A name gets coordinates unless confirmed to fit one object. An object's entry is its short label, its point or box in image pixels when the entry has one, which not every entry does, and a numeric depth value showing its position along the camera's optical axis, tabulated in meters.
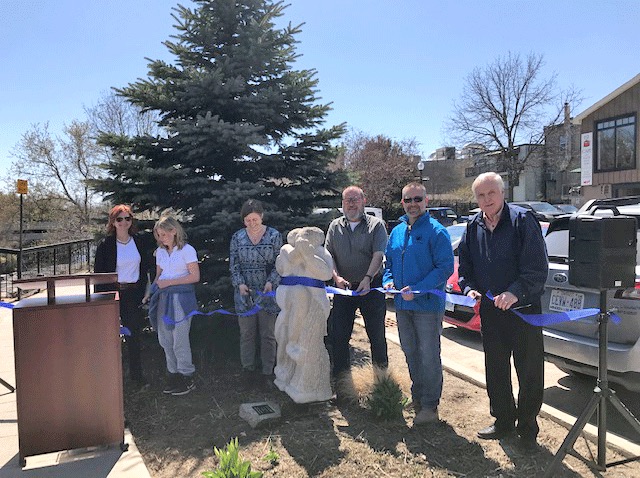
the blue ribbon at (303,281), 3.99
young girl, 4.57
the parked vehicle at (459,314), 6.46
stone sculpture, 3.99
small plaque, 3.90
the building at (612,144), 22.34
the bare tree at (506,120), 36.94
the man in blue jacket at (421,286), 3.72
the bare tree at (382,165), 34.25
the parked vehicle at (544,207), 24.75
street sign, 9.04
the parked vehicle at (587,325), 3.69
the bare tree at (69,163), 23.75
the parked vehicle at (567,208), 25.70
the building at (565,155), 37.41
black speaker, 2.92
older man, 3.22
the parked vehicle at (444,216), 25.08
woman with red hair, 4.64
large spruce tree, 5.51
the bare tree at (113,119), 25.03
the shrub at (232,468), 2.72
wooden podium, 3.18
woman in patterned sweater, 4.67
